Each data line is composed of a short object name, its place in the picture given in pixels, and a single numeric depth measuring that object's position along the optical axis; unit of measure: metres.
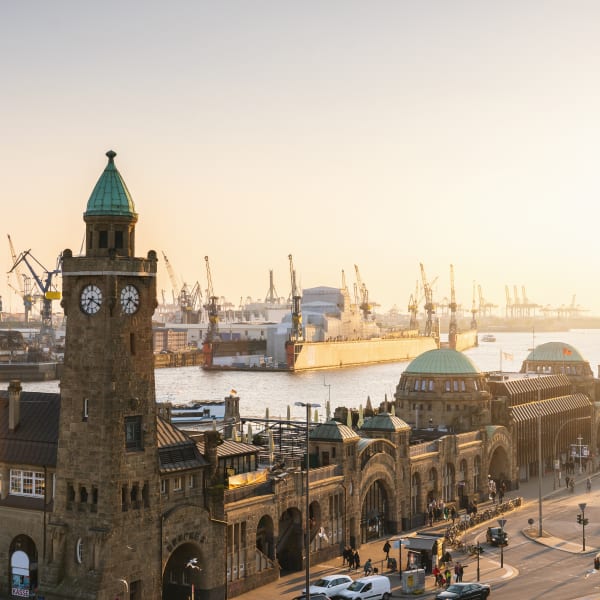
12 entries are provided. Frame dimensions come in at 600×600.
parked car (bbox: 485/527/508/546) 72.62
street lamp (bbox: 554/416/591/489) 108.62
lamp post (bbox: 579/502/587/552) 72.32
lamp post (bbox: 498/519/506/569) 66.50
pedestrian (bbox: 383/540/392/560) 67.44
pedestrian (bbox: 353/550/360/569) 66.19
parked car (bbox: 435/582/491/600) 56.03
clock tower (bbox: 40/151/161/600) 52.19
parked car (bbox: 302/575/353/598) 56.09
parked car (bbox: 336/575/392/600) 55.97
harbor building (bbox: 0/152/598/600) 52.56
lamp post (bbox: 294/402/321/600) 51.89
